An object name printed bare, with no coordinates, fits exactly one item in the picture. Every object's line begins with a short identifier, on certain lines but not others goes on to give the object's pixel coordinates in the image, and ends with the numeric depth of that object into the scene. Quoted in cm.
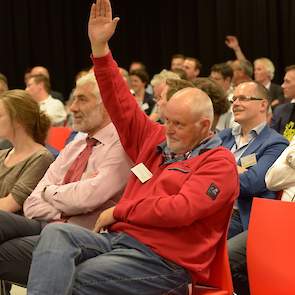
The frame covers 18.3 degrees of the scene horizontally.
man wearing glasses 438
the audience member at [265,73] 1015
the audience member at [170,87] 417
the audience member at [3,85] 749
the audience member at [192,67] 1077
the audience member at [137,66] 1164
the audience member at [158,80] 628
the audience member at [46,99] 898
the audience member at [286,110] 758
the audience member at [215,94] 542
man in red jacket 324
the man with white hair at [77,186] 389
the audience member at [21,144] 444
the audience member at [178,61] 1111
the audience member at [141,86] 956
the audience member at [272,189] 398
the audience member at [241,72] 990
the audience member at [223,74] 974
